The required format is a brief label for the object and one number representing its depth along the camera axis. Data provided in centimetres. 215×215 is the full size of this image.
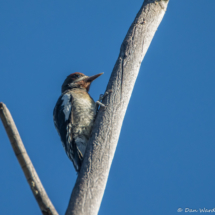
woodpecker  831
